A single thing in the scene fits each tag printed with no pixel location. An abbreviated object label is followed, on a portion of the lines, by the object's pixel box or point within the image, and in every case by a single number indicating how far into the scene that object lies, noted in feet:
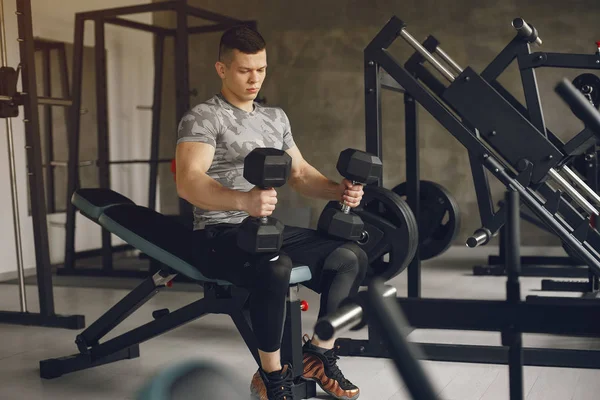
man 7.34
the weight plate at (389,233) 9.29
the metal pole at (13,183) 11.81
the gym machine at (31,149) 11.73
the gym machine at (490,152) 9.68
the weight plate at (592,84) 12.27
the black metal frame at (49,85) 18.47
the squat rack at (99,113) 17.20
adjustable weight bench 7.96
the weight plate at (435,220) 11.93
